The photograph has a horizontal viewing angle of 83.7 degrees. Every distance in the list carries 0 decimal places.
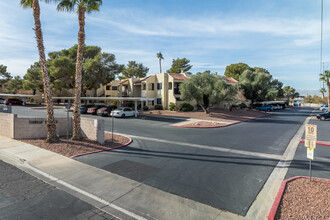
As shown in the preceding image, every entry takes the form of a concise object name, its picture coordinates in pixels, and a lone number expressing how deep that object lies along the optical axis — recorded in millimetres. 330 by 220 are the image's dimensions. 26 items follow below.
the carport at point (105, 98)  28981
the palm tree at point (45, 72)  10719
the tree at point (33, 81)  47219
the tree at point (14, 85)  56094
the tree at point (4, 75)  61594
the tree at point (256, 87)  43625
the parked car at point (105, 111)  27667
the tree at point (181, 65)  61562
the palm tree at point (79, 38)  11312
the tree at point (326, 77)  30586
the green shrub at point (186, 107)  32344
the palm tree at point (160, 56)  63875
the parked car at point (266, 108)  47906
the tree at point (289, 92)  84188
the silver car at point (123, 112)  26141
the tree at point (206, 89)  27603
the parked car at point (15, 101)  42469
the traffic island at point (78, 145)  9914
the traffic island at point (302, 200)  4680
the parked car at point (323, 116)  26422
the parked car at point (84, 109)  30253
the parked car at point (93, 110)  29547
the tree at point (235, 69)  61344
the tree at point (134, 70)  59781
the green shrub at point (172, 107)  33400
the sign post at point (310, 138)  6286
